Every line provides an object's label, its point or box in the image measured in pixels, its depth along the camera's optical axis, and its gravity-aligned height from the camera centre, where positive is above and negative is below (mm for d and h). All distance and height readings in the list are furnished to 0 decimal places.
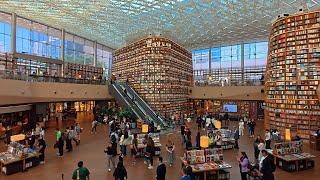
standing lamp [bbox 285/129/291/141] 8275 -1746
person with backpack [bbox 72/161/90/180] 5470 -2250
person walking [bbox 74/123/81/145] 11248 -2151
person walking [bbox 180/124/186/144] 11042 -2298
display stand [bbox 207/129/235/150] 10130 -2396
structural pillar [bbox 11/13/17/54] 18682 +5871
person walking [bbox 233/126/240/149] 10172 -2351
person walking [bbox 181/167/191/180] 4838 -2087
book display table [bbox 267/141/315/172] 7347 -2434
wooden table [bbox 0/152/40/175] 7091 -2498
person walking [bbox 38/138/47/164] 8125 -2365
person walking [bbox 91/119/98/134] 14050 -2520
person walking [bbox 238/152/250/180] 6121 -2288
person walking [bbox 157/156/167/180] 5737 -2303
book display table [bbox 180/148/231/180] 6359 -2416
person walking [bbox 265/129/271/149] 8707 -2214
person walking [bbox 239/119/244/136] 13371 -2444
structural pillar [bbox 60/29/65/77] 22969 +5300
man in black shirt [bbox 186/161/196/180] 5323 -2161
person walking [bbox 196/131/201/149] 9356 -2250
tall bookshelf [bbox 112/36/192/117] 18096 +2035
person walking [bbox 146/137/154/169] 7758 -2319
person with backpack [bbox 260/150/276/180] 5469 -2160
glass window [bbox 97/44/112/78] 28663 +5284
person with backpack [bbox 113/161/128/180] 5886 -2379
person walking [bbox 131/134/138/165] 8825 -2431
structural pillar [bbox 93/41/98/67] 27469 +5526
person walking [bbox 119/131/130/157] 9042 -2351
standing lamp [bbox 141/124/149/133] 9938 -1800
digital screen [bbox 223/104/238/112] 22468 -1720
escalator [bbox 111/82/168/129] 15382 -843
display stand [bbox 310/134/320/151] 9885 -2532
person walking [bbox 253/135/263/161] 7917 -2352
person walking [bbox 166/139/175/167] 7804 -2432
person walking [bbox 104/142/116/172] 7393 -2361
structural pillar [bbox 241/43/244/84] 27417 +5079
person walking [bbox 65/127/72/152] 9672 -2439
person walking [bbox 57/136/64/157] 8989 -2427
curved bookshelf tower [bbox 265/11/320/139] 10951 +1140
